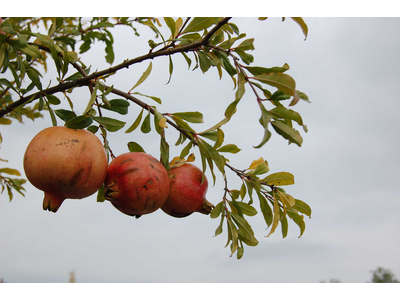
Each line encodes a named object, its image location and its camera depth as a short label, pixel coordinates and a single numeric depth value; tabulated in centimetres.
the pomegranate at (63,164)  88
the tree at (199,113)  92
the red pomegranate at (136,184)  90
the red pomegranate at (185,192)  94
